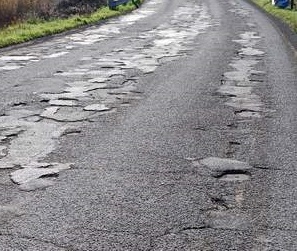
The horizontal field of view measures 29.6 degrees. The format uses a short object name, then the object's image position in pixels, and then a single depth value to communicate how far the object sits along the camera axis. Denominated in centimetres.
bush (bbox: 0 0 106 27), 2080
